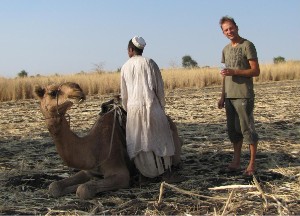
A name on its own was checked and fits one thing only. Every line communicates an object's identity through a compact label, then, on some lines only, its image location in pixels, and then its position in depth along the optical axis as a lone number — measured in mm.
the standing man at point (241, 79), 6074
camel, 4871
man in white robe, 5816
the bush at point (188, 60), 70438
